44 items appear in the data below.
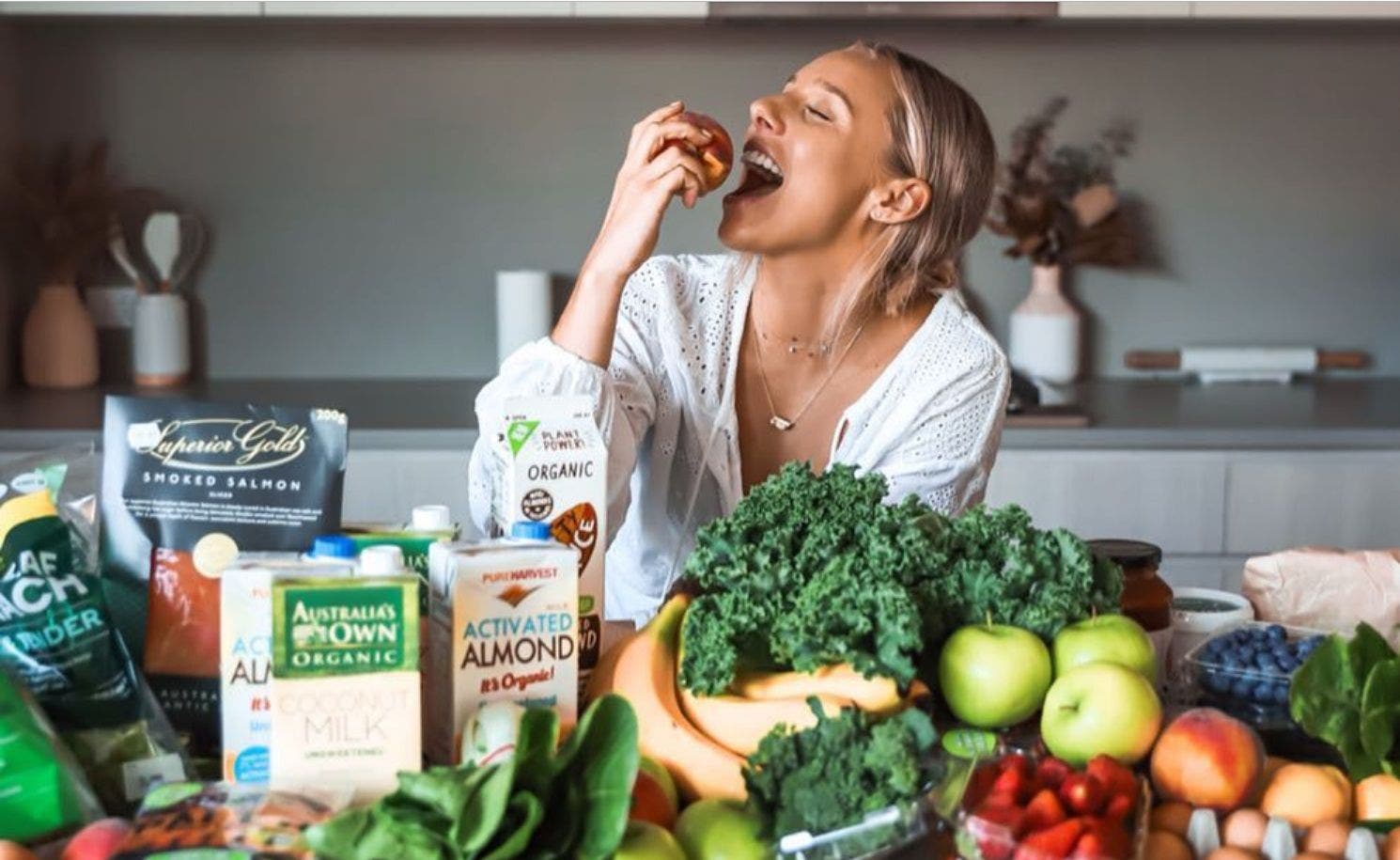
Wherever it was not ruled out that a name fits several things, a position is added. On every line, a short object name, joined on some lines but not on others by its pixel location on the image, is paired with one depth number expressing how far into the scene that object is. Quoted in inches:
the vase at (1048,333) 138.7
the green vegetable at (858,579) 48.2
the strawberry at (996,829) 38.7
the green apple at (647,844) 40.6
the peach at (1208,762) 44.7
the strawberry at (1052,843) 38.3
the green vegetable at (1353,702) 48.0
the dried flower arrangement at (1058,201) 137.4
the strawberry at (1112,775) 42.2
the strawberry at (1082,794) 40.7
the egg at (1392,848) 41.9
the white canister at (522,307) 136.6
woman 77.9
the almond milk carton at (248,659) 42.2
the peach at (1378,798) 45.8
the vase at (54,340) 134.3
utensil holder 135.0
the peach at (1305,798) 44.7
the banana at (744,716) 46.5
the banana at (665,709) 46.5
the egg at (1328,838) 41.9
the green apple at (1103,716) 46.5
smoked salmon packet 47.4
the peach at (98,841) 39.7
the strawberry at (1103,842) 38.3
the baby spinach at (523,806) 38.4
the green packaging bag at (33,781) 41.4
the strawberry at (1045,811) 39.7
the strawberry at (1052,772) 42.3
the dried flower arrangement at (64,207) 134.2
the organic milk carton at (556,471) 50.4
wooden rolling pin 141.6
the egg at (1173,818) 43.3
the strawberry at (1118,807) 40.9
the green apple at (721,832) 42.7
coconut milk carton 40.5
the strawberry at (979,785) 40.9
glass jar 57.2
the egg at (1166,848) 41.8
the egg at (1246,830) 42.2
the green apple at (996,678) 49.0
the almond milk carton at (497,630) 44.3
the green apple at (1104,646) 49.9
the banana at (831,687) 46.7
